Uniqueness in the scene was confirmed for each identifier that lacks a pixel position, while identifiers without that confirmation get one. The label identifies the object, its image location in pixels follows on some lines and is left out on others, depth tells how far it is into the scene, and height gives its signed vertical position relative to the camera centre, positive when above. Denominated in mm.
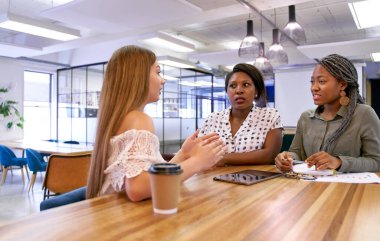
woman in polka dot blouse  1818 -24
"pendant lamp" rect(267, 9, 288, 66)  4559 +906
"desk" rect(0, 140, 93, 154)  4632 -451
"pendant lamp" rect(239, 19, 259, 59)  4309 +955
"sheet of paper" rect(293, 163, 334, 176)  1345 -232
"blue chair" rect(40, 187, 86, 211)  1225 -314
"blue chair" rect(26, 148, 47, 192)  4562 -601
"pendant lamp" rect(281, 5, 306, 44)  3639 +986
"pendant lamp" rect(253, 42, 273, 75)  5242 +899
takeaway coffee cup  777 -168
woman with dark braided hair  1552 -12
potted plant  7540 +141
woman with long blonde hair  1041 -47
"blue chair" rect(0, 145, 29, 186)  5363 -674
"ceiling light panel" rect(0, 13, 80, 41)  4398 +1354
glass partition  8828 +385
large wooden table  674 -241
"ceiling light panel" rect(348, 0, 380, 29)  3838 +1359
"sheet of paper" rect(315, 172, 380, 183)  1206 -238
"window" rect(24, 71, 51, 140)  8664 +383
